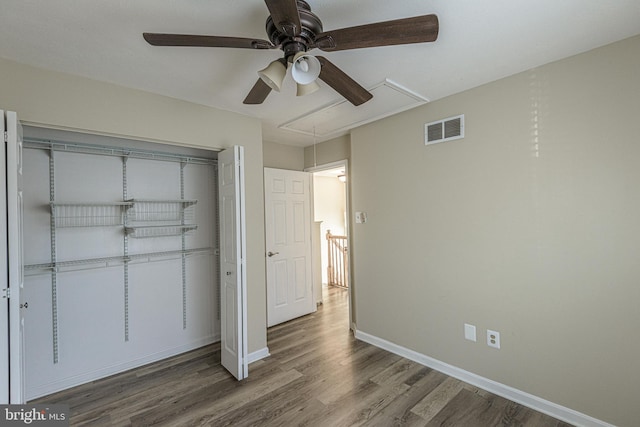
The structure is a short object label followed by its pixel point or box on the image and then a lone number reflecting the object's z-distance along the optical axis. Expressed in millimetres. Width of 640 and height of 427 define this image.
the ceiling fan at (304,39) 1203
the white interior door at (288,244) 3916
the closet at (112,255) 2459
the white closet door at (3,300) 1529
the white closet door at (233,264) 2578
